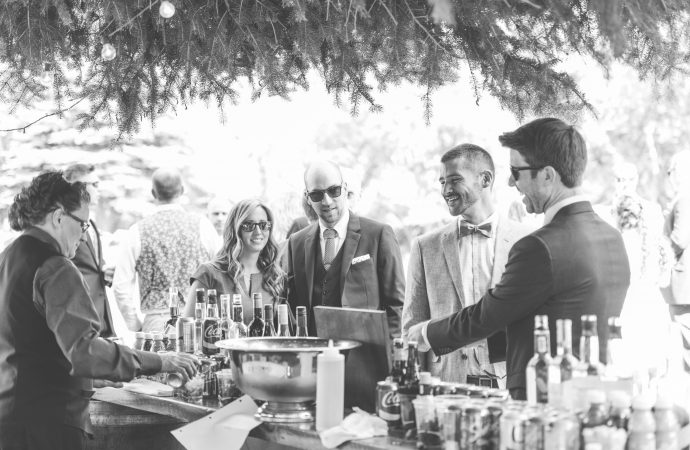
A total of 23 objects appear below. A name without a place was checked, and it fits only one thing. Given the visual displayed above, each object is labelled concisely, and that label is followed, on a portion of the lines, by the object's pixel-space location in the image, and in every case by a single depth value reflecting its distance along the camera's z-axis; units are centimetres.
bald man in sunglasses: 466
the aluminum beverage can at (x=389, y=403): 281
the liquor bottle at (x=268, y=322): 373
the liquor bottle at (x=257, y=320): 378
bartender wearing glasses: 318
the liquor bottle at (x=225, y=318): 408
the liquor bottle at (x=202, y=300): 393
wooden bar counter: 376
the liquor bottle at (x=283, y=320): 358
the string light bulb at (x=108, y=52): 394
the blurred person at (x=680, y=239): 661
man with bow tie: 391
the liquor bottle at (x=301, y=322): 346
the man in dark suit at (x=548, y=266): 291
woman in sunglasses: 466
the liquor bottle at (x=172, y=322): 421
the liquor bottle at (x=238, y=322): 391
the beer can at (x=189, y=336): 400
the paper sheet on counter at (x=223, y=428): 309
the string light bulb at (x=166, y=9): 346
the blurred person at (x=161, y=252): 581
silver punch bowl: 297
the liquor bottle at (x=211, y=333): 397
